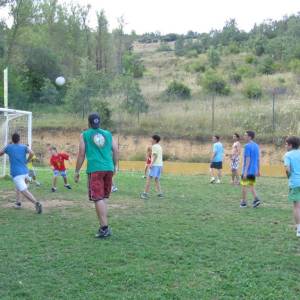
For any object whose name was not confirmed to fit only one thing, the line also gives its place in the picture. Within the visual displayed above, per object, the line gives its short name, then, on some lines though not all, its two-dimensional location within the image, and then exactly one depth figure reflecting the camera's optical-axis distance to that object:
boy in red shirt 14.22
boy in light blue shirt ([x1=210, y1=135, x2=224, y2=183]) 18.33
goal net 16.66
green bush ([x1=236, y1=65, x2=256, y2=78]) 51.13
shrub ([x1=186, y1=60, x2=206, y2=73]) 59.19
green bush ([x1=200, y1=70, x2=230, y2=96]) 44.38
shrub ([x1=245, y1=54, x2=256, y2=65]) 59.20
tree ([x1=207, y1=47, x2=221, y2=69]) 60.06
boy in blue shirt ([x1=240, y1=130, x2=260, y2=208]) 10.95
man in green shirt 7.63
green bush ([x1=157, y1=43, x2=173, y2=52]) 86.39
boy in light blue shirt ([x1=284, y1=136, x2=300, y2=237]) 7.91
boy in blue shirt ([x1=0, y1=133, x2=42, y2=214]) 10.08
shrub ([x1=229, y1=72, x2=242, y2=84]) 48.72
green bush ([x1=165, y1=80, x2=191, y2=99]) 43.72
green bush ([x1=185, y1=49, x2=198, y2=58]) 69.00
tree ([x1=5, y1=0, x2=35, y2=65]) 42.19
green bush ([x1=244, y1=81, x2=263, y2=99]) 41.22
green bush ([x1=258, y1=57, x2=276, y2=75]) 53.41
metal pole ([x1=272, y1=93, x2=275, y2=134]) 32.44
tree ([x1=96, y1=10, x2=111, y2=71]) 55.03
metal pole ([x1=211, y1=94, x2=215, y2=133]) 34.06
